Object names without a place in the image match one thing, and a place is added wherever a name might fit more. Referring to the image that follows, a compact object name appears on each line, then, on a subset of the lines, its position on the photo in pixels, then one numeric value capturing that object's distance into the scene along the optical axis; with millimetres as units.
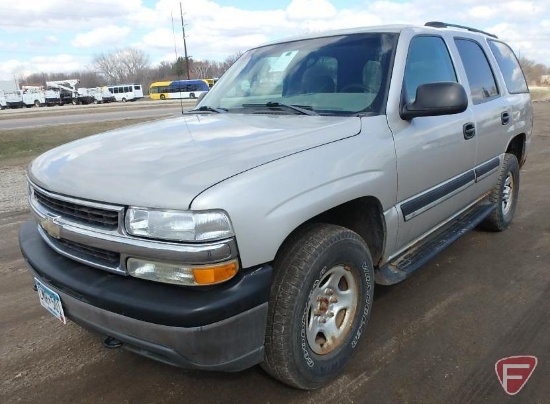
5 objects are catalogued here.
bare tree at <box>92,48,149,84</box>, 108625
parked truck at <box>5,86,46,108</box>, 55344
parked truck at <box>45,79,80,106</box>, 58969
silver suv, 1938
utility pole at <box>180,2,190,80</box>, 57597
